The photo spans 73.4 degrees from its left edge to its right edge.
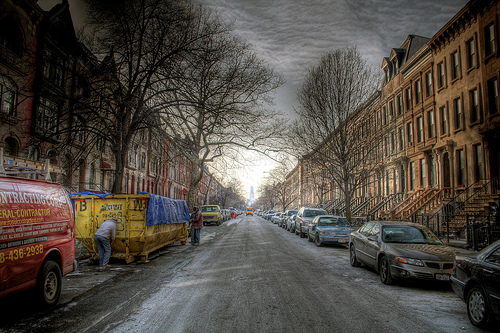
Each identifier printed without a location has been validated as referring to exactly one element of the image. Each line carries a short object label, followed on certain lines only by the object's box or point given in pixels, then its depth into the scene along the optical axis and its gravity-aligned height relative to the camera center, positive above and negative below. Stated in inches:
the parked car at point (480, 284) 182.1 -46.3
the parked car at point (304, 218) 828.8 -35.1
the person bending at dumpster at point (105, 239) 374.6 -40.0
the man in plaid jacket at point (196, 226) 639.8 -42.8
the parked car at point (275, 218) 1704.2 -74.9
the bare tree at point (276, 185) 2642.2 +179.7
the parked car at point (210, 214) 1350.9 -41.7
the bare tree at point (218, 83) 510.3 +204.7
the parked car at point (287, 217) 1153.1 -47.2
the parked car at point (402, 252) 288.7 -44.3
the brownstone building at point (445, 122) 703.1 +220.1
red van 190.7 -22.2
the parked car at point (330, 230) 620.4 -48.6
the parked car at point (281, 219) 1310.8 -61.2
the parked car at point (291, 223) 1033.3 -61.3
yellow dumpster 414.9 -19.9
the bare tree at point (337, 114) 841.5 +232.7
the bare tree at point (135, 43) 488.4 +240.8
